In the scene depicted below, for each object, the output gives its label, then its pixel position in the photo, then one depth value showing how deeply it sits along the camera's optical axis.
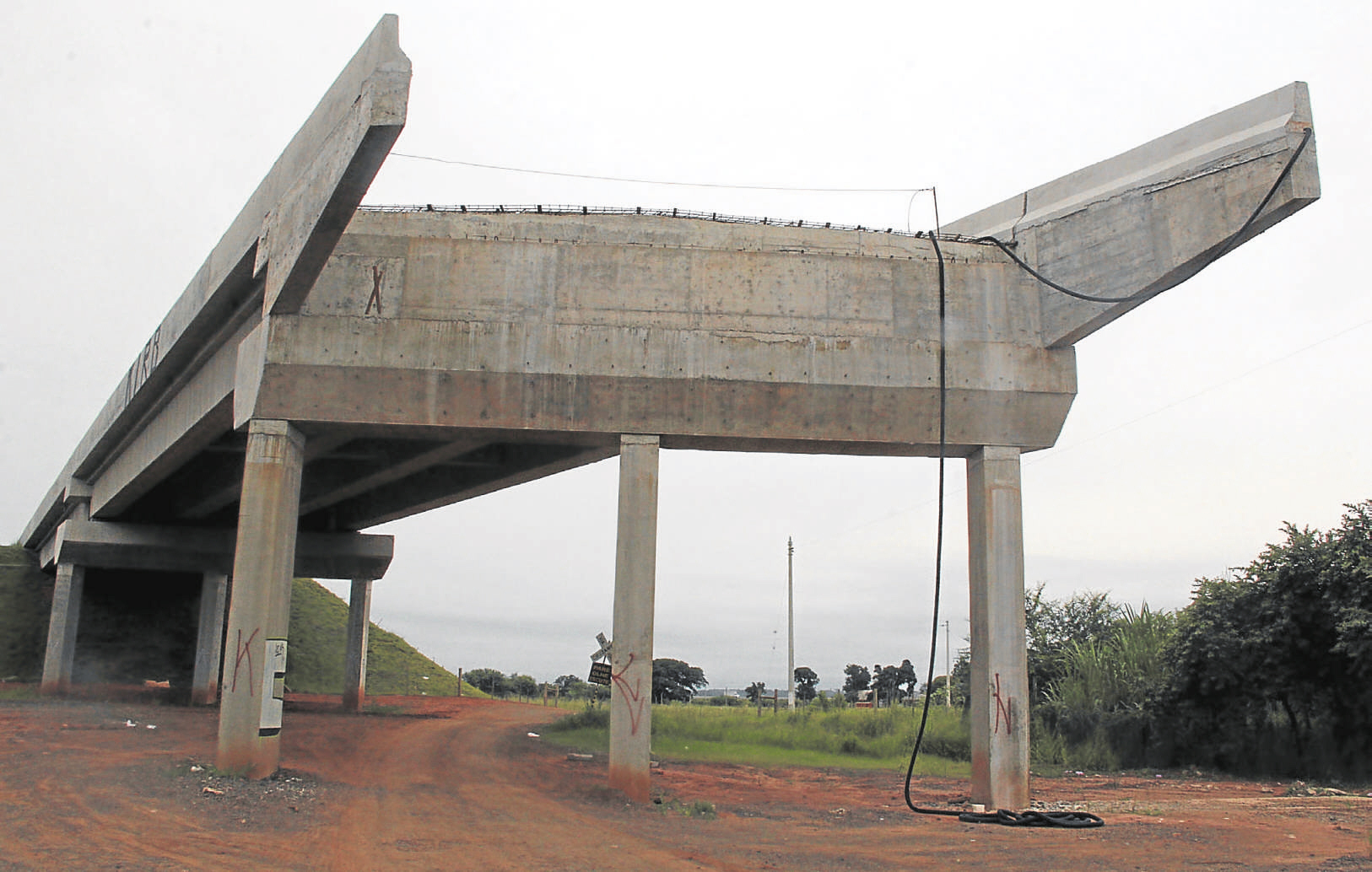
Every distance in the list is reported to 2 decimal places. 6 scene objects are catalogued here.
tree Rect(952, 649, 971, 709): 35.41
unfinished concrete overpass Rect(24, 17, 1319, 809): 17.72
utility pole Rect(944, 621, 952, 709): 39.64
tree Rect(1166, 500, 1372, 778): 23.17
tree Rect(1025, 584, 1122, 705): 34.10
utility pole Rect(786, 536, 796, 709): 45.57
